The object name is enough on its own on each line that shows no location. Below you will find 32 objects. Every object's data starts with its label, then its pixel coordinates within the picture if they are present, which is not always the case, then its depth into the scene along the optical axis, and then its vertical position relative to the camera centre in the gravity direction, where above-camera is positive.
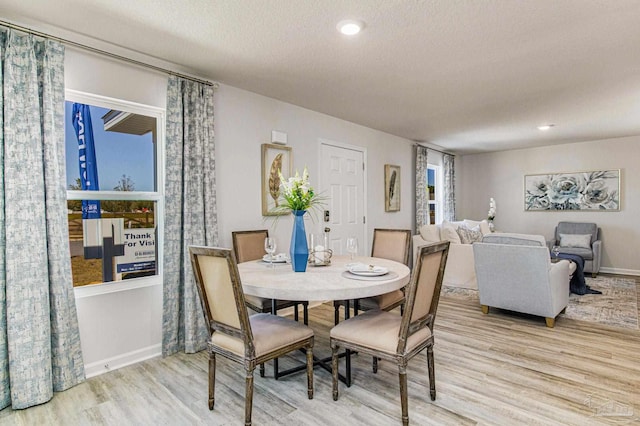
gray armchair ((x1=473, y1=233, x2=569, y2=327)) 3.37 -0.65
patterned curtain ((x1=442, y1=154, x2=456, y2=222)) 7.07 +0.48
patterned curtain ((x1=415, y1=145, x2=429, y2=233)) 6.10 +0.44
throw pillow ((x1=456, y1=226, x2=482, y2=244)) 5.51 -0.38
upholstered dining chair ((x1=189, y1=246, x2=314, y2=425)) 1.85 -0.68
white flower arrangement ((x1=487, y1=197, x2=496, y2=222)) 6.90 +0.02
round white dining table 1.89 -0.41
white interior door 4.50 +0.28
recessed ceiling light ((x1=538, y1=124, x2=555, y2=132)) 5.08 +1.23
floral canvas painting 6.17 +0.36
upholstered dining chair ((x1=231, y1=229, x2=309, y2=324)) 2.87 -0.36
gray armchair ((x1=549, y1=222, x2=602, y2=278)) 5.75 -0.54
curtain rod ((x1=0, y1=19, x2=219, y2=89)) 2.13 +1.16
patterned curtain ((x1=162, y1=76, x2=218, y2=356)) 2.86 +0.06
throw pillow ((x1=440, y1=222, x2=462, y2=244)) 5.30 -0.35
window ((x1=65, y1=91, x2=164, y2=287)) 2.58 +0.20
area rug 3.68 -1.13
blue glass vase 2.34 -0.25
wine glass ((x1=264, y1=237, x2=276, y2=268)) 2.48 -0.23
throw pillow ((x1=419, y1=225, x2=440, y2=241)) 5.55 -0.34
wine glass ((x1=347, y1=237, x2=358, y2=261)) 2.57 -0.24
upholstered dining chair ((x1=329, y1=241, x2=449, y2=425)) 1.90 -0.69
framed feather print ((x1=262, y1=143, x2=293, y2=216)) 3.69 +0.43
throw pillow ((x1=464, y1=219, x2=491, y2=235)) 6.02 -0.25
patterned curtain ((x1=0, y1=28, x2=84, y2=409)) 2.10 -0.08
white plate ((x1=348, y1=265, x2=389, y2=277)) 2.18 -0.37
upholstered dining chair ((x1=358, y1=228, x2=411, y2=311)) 2.79 -0.38
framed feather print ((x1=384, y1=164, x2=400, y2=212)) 5.50 +0.38
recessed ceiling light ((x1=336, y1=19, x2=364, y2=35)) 2.23 +1.20
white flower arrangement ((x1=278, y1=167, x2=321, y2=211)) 2.38 +0.12
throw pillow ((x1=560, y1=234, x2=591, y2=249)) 5.88 -0.51
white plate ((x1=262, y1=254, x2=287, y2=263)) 2.70 -0.36
